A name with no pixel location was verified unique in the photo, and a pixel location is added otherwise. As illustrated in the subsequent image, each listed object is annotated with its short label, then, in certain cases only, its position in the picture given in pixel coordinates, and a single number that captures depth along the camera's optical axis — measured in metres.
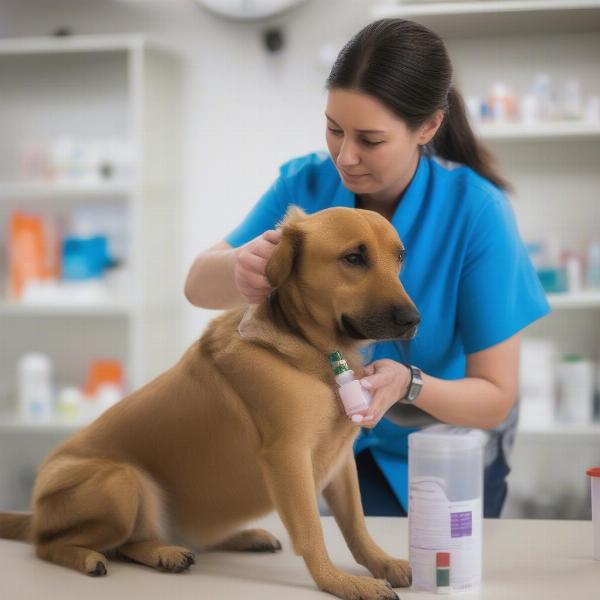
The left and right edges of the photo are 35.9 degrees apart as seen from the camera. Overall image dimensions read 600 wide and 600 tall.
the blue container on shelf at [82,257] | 3.42
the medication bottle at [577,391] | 2.99
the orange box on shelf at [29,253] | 3.48
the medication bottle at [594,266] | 3.02
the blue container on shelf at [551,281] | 3.01
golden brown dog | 1.04
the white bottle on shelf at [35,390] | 3.41
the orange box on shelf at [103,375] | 3.46
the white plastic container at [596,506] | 1.17
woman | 1.31
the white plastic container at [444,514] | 1.00
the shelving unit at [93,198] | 3.32
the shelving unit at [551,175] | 3.22
